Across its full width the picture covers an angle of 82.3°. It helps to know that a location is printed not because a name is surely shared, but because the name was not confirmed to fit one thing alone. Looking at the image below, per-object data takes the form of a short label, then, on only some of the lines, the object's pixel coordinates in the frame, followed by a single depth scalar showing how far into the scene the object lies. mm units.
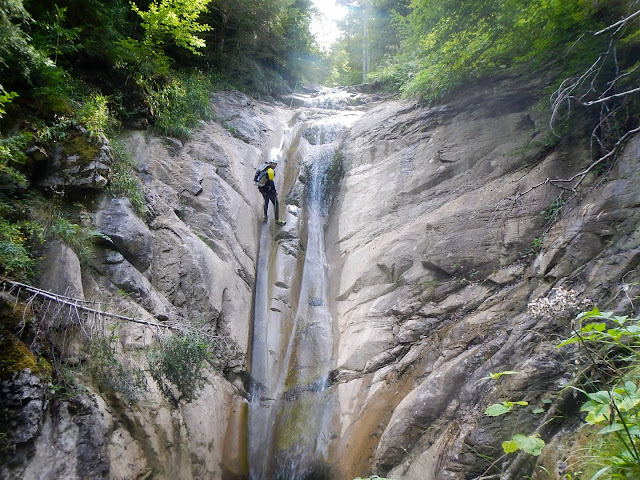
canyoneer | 10031
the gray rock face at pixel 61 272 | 4879
